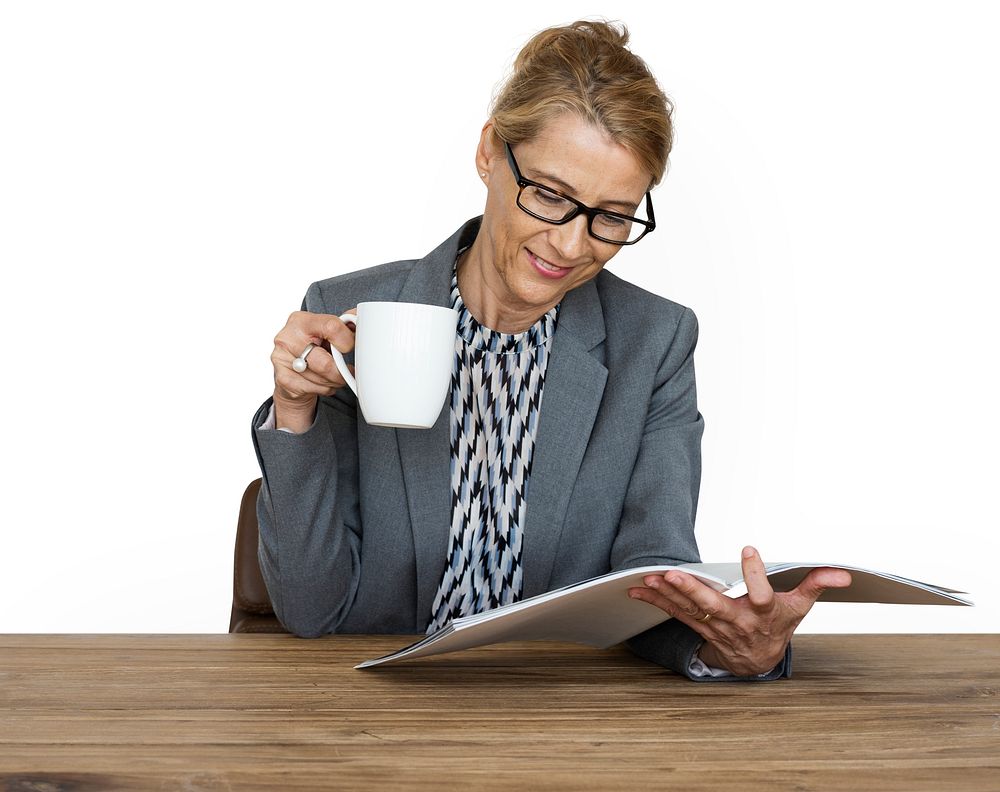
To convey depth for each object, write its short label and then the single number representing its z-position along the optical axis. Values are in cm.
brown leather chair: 178
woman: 150
